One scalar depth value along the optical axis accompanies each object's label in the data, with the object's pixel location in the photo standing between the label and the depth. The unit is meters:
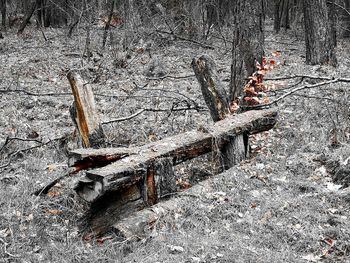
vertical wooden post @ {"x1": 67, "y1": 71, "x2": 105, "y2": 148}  5.69
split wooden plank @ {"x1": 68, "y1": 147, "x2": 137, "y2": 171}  4.85
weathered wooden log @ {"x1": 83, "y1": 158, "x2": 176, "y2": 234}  4.61
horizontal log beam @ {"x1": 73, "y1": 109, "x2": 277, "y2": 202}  4.46
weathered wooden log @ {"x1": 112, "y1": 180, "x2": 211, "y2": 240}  4.40
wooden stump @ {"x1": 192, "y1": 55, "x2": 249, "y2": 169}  6.27
